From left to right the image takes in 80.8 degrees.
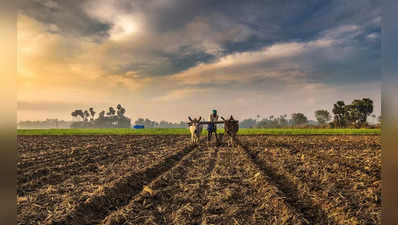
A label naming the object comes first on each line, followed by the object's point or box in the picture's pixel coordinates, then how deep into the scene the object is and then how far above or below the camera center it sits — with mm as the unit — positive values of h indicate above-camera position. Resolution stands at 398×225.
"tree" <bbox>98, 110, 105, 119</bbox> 174875 +6222
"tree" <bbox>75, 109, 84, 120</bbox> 181750 +7366
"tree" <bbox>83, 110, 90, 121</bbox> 183925 +6220
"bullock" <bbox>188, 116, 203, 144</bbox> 19594 -492
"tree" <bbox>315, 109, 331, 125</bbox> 139250 +2954
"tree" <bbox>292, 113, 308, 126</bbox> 143125 +796
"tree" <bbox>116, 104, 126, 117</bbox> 172125 +8175
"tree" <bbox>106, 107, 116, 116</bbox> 170125 +8093
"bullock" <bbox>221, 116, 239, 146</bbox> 17891 -391
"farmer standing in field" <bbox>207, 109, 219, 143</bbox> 18484 -150
